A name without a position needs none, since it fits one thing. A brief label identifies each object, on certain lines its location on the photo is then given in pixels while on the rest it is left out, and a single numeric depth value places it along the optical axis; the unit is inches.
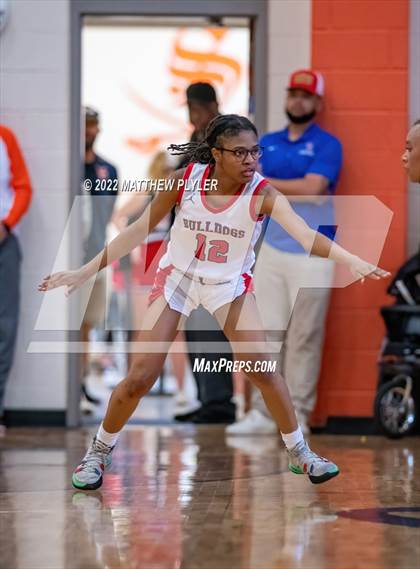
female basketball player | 371.7
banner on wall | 818.9
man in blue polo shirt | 509.0
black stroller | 501.3
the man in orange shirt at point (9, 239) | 524.2
